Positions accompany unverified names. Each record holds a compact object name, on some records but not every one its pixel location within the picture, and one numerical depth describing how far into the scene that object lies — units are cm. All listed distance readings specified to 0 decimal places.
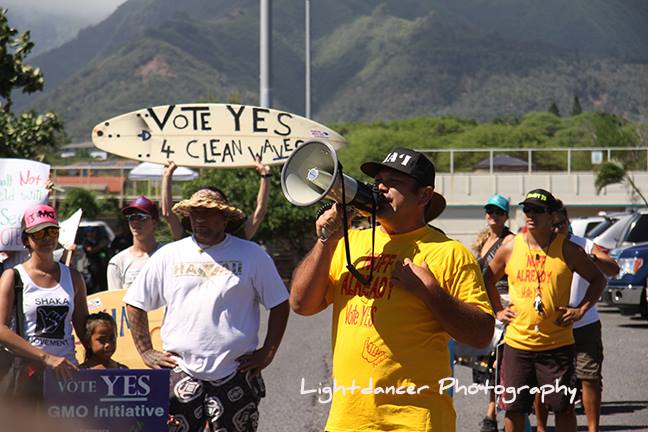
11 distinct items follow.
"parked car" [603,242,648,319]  1772
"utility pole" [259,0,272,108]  1458
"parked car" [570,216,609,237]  2411
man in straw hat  570
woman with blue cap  849
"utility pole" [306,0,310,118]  3572
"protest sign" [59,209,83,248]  792
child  638
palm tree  4315
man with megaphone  441
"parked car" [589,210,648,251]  1922
